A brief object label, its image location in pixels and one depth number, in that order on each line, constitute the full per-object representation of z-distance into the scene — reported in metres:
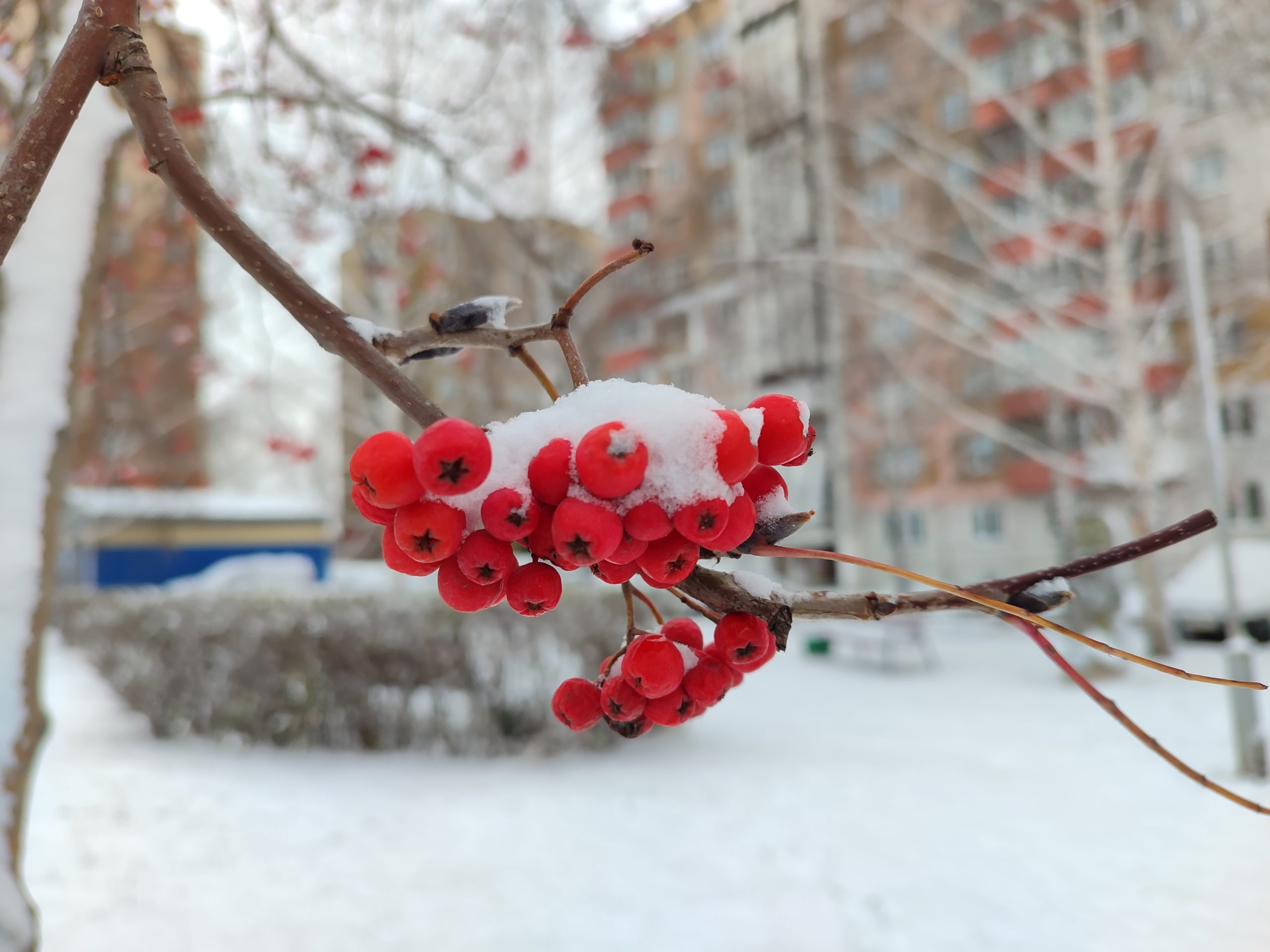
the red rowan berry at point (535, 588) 0.12
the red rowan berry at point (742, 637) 0.13
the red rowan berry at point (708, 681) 0.14
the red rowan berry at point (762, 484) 0.12
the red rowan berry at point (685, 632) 0.15
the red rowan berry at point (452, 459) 0.11
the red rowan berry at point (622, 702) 0.14
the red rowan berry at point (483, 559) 0.12
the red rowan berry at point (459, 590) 0.12
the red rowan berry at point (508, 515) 0.11
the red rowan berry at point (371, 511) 0.12
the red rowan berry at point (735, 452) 0.11
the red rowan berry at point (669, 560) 0.11
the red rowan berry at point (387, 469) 0.11
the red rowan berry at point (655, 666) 0.14
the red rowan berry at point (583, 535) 0.11
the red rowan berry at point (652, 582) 0.12
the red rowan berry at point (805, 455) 0.13
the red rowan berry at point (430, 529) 0.11
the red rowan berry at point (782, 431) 0.12
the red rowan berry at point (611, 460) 0.11
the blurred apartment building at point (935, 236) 6.22
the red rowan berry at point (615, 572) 0.12
